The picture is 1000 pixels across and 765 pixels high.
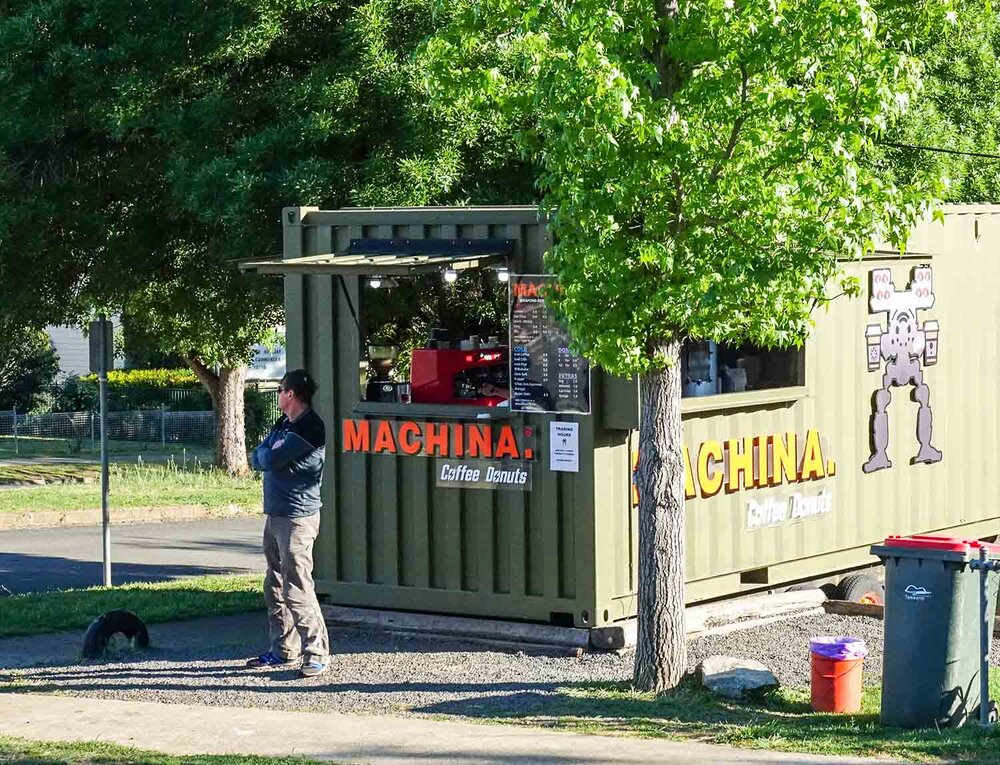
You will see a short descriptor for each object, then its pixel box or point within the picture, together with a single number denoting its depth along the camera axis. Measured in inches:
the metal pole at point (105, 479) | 606.2
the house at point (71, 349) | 1876.2
